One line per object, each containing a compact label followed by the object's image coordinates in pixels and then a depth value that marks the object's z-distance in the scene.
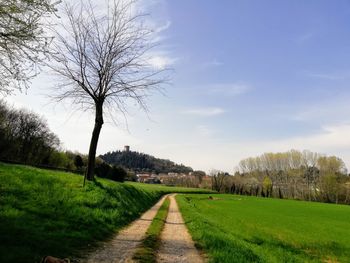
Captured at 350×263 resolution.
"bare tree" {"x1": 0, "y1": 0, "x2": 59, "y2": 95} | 10.84
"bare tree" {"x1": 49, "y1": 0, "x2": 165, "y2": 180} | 25.17
